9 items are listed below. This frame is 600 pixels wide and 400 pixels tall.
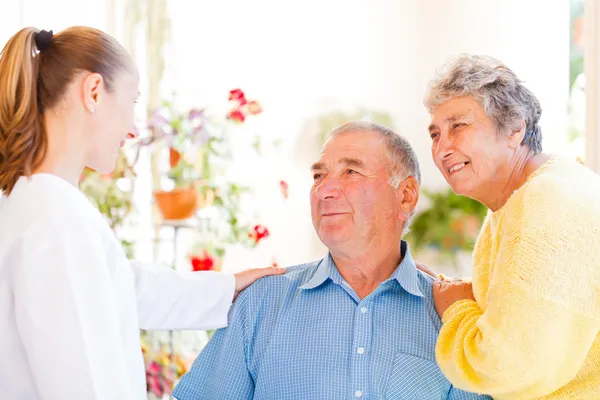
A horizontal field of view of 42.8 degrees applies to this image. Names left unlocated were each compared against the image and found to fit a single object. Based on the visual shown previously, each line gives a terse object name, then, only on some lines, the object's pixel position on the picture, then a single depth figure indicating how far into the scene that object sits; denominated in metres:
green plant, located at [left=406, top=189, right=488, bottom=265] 4.18
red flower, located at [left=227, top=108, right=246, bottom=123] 3.17
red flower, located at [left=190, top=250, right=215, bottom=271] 2.91
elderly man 1.85
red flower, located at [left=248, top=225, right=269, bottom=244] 3.18
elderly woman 1.34
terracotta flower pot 3.28
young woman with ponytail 1.30
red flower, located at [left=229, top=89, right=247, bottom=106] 3.17
